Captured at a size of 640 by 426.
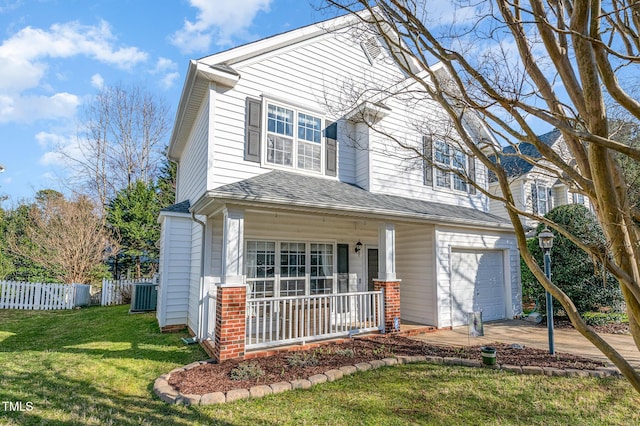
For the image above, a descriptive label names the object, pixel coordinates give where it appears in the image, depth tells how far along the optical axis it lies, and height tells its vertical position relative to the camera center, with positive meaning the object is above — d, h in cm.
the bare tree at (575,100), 200 +109
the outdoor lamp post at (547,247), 666 +15
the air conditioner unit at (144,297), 1177 -158
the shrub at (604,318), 893 -171
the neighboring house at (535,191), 1652 +329
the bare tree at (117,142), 2031 +692
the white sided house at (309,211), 707 +93
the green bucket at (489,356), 564 -172
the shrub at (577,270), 938 -45
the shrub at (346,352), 624 -187
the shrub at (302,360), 572 -187
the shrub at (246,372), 510 -185
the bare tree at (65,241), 1441 +51
